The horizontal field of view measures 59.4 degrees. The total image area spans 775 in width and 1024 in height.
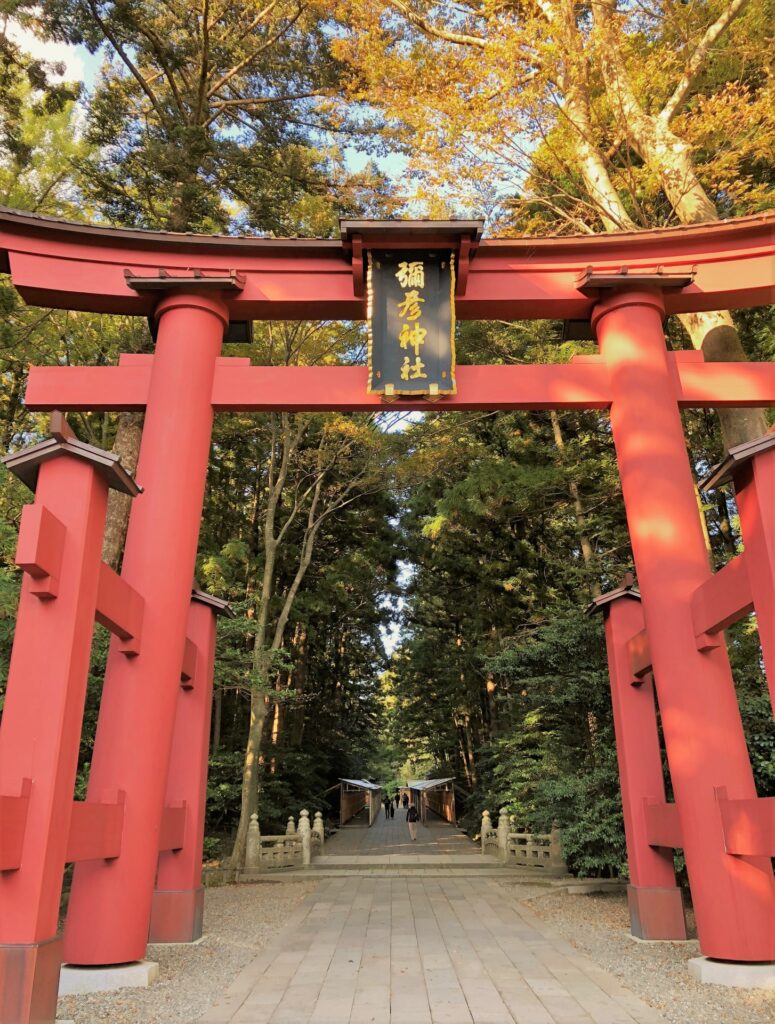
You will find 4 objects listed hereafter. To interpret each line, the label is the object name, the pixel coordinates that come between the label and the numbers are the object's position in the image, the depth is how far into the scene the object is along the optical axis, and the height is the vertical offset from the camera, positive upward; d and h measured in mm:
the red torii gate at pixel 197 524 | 3887 +1632
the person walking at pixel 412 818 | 20848 -1454
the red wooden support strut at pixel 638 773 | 5801 -62
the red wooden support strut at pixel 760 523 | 4152 +1414
